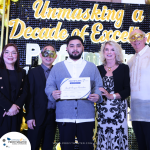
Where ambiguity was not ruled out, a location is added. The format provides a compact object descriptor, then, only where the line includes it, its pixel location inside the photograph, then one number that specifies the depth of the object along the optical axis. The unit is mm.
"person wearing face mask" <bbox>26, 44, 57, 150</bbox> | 2814
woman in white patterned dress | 2793
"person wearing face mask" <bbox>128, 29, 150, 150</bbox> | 2855
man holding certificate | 2352
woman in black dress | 2669
